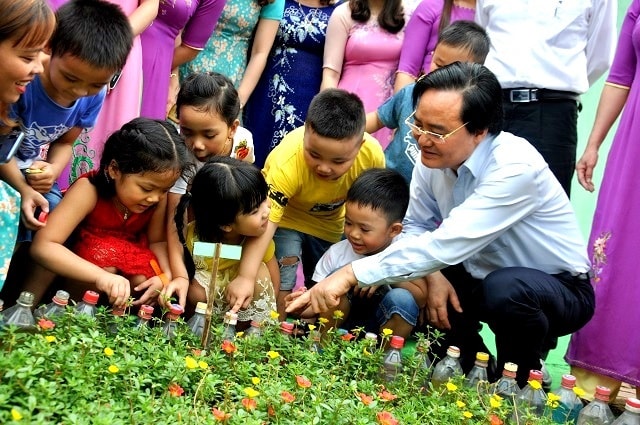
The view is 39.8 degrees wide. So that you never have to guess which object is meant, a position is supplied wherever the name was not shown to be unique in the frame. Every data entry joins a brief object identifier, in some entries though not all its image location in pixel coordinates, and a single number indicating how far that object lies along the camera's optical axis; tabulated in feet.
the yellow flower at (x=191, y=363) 7.68
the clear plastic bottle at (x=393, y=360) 9.82
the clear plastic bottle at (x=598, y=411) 9.80
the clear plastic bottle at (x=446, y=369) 10.25
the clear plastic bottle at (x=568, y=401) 9.84
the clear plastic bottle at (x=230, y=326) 9.58
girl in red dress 10.26
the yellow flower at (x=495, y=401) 8.63
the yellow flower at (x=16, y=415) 6.16
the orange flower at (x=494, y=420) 8.47
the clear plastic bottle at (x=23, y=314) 8.66
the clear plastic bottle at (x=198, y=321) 9.78
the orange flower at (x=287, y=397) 7.72
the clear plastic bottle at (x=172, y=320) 9.53
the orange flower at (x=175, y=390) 7.59
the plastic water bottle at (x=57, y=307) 8.95
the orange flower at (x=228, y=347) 8.75
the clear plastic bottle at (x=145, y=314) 9.23
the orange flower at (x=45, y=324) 8.08
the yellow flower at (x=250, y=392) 7.40
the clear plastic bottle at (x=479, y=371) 10.08
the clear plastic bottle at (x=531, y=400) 9.00
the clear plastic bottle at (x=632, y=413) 9.35
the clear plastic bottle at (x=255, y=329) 9.91
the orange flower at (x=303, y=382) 7.98
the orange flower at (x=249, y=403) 7.59
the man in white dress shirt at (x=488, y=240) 10.68
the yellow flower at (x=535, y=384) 9.11
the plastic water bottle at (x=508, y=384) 9.74
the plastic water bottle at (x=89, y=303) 9.18
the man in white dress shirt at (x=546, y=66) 13.19
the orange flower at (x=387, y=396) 8.58
